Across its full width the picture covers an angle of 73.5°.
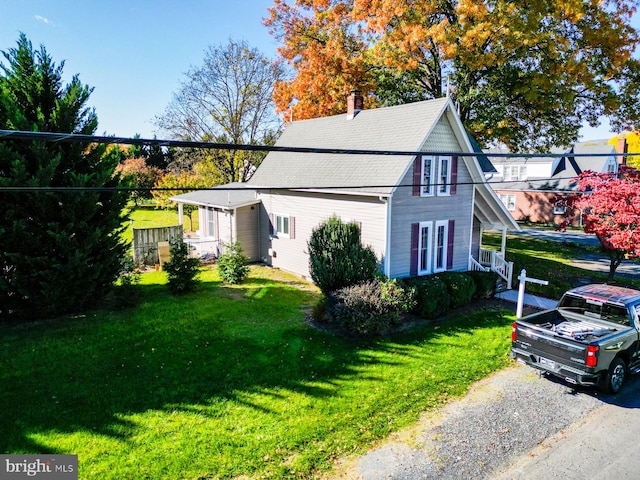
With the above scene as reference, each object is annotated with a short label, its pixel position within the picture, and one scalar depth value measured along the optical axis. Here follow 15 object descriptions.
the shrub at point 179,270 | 15.68
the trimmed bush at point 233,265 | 17.44
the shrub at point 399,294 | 12.99
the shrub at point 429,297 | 13.81
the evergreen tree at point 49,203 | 11.84
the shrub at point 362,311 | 11.82
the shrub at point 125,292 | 13.94
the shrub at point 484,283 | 16.12
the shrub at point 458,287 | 14.99
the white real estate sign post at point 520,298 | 12.75
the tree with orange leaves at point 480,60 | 20.50
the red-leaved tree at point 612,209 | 15.33
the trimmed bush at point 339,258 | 13.66
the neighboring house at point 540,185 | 41.16
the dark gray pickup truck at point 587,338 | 8.77
